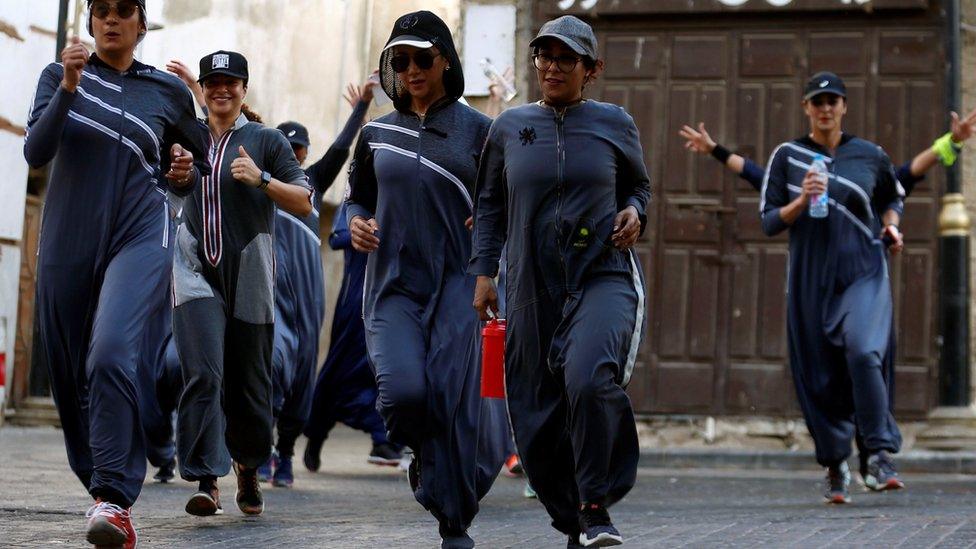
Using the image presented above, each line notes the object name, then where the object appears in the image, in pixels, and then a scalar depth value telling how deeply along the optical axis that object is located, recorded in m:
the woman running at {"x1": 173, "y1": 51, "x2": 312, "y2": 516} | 7.73
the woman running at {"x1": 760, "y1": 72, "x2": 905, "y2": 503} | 10.09
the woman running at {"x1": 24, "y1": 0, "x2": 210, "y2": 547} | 6.42
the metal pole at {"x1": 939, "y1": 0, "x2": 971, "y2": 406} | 13.69
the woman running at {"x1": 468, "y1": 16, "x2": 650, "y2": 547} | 6.30
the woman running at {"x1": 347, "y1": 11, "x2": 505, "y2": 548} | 6.50
